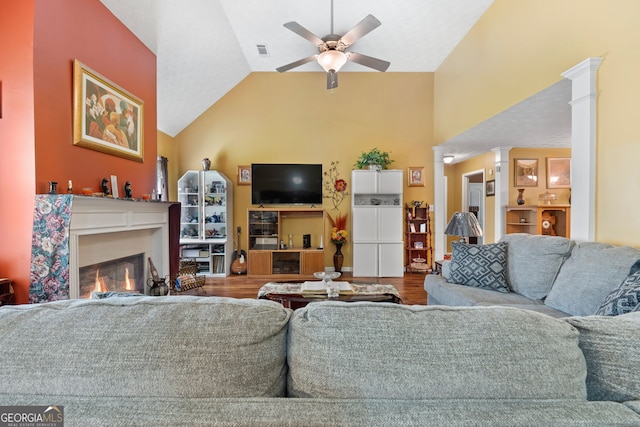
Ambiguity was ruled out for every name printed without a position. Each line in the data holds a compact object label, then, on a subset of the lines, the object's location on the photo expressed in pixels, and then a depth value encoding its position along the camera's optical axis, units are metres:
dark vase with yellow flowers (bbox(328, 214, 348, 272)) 4.98
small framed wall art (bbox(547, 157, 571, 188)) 4.94
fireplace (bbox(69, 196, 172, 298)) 2.05
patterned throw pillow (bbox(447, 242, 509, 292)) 2.43
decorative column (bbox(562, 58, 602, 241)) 2.16
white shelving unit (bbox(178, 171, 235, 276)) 4.82
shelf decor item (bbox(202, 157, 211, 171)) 4.83
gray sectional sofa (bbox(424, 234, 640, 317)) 1.75
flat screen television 5.02
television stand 4.88
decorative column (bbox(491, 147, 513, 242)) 4.85
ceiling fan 2.64
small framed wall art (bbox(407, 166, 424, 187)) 5.16
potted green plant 4.83
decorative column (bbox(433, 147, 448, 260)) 5.05
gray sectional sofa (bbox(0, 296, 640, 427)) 0.58
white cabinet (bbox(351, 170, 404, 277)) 4.78
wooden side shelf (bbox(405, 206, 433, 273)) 5.08
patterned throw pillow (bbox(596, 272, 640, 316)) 1.35
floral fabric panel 1.91
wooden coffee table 2.39
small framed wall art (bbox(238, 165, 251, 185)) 5.15
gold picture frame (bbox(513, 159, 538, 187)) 4.91
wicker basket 3.79
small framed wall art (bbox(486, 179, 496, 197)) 5.21
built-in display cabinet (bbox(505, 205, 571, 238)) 4.68
